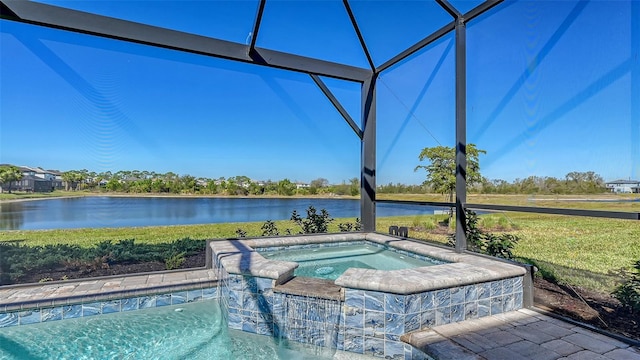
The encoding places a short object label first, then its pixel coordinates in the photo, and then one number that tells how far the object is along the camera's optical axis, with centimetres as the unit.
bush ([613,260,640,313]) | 285
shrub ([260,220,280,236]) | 634
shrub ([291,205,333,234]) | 672
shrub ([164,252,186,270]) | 479
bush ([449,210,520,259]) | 424
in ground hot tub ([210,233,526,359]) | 292
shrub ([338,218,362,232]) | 689
